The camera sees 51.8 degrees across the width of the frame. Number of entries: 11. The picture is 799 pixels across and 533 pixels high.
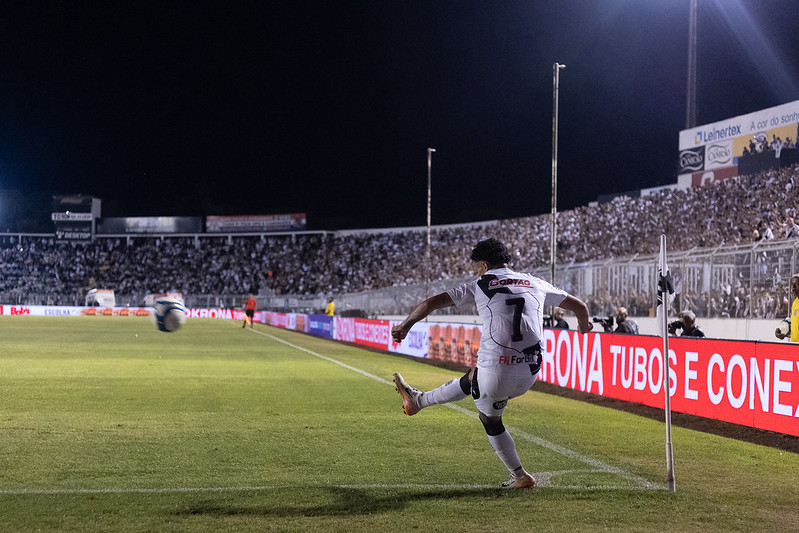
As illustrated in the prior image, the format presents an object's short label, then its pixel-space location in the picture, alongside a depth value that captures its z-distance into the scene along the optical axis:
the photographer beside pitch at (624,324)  16.33
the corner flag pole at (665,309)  6.85
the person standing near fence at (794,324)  11.52
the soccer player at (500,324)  6.15
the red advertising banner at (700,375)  10.27
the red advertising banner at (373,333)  30.70
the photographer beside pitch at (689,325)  14.61
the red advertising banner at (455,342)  22.22
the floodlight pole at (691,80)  43.94
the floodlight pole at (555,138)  26.69
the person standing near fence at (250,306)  43.66
